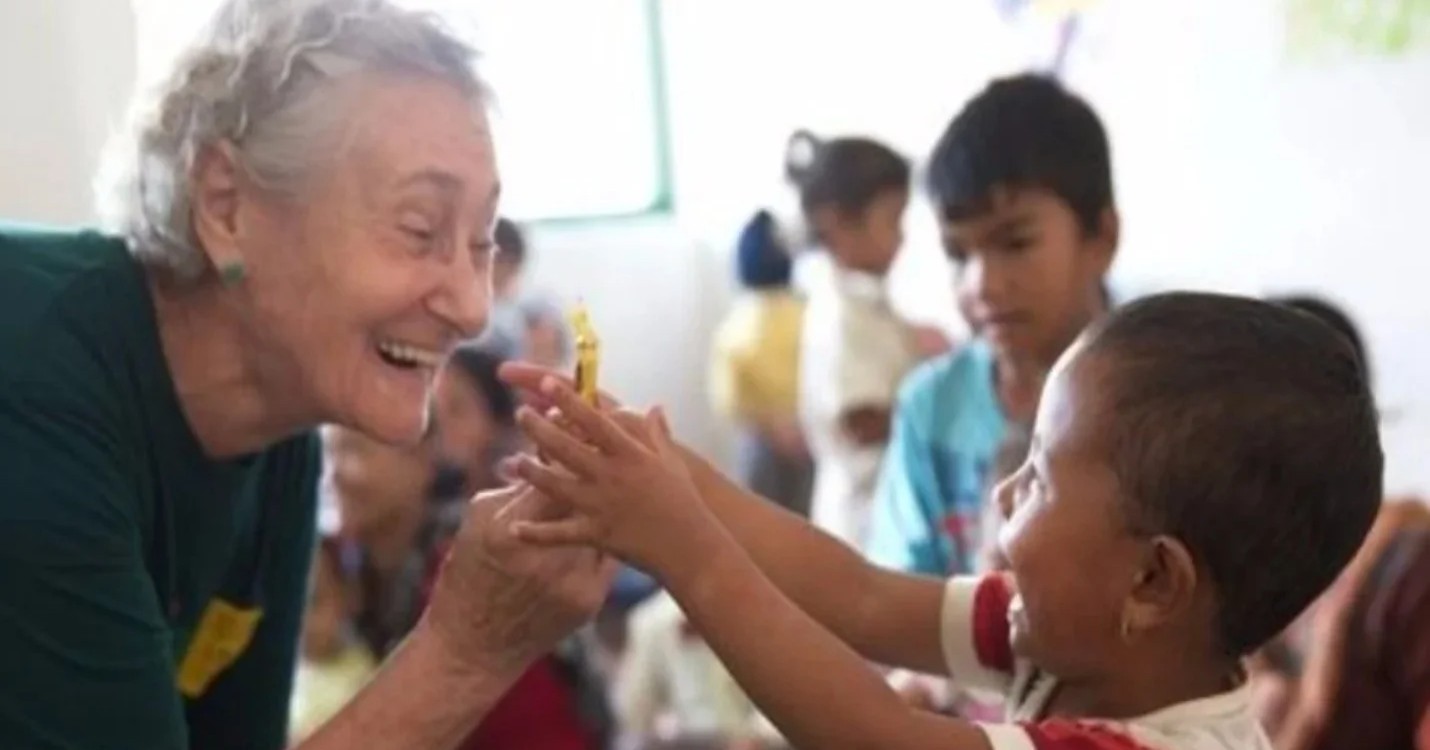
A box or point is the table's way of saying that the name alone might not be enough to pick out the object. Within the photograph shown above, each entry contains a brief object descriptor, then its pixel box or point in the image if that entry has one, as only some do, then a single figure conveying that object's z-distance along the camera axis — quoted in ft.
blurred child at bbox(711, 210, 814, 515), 13.51
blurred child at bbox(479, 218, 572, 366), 12.19
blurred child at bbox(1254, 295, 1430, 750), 5.81
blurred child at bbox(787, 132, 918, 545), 10.67
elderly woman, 4.23
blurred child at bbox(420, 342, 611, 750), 6.80
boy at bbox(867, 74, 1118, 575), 6.72
